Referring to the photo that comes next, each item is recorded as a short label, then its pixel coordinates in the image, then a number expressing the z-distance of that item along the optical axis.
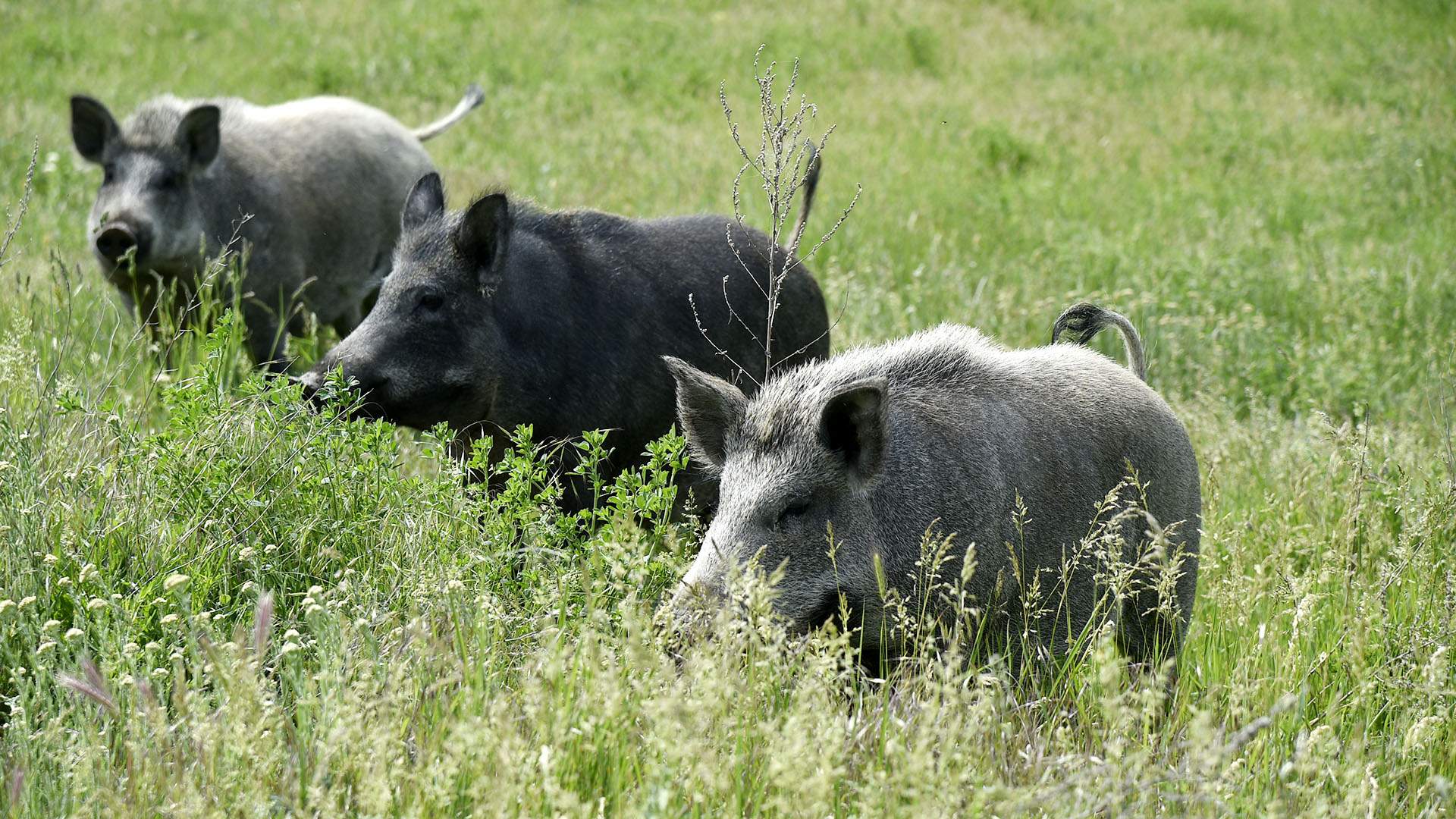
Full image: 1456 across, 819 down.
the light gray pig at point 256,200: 13.86
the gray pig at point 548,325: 9.55
